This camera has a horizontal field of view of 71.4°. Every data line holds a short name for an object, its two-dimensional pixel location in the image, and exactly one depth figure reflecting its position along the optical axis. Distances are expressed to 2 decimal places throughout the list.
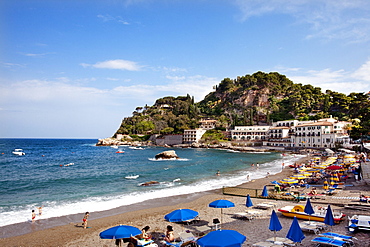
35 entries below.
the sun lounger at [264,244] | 10.83
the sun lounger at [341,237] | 10.66
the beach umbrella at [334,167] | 29.04
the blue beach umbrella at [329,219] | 11.27
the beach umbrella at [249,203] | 16.77
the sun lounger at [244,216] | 15.59
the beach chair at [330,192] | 21.22
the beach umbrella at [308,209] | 13.36
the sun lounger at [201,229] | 13.29
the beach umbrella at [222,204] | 13.94
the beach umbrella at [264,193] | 20.53
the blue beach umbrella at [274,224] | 10.97
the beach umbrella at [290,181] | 25.56
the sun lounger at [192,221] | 15.20
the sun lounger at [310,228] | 12.53
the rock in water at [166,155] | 60.50
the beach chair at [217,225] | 13.30
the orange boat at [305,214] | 13.90
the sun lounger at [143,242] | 11.33
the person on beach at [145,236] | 11.84
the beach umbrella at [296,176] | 27.62
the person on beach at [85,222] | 15.03
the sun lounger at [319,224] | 12.86
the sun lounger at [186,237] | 11.66
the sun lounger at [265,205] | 17.64
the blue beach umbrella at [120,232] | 10.42
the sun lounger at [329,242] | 10.35
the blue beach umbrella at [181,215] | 12.61
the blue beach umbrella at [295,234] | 10.04
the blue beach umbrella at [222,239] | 8.52
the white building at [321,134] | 72.75
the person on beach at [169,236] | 11.73
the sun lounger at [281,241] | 10.91
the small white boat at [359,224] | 12.17
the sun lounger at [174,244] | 11.31
